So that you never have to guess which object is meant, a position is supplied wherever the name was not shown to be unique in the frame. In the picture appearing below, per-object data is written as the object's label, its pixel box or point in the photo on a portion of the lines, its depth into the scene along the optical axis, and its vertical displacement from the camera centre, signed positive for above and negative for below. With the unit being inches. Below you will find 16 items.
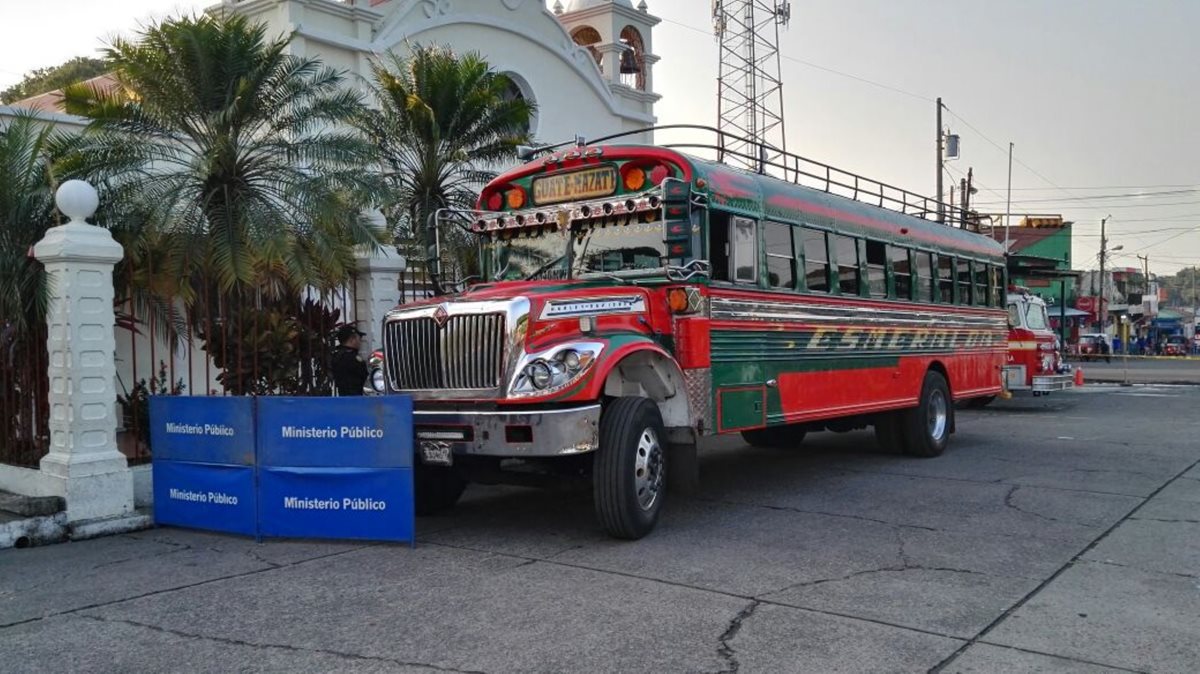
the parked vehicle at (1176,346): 2498.2 -77.1
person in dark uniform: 375.9 -11.1
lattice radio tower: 1453.0 +393.5
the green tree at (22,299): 329.1 +15.6
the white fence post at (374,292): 417.4 +19.1
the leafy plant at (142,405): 346.3 -23.5
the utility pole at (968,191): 1644.3 +230.6
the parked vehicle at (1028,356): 767.7 -27.8
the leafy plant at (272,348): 371.2 -3.4
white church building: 750.5 +257.8
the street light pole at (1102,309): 2482.8 +25.1
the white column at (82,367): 304.0 -7.2
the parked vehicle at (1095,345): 2043.9 -54.4
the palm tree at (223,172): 387.9 +72.1
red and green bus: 274.5 +1.4
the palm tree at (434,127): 567.2 +122.2
